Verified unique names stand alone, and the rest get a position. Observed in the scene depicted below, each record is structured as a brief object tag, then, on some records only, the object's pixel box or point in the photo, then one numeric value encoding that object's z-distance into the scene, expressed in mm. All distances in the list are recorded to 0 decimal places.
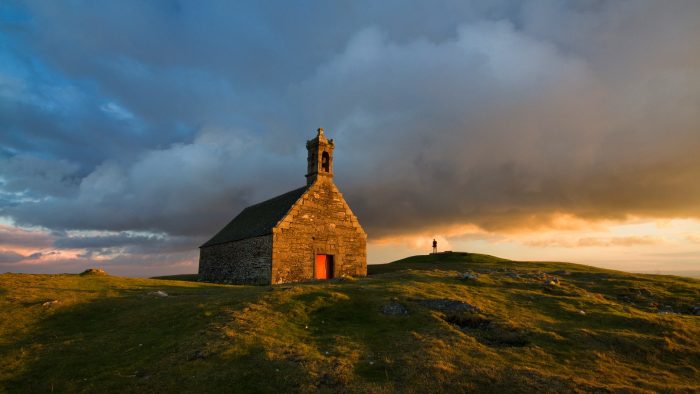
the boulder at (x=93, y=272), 32472
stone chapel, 36594
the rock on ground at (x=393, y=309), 20125
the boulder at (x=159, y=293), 25047
